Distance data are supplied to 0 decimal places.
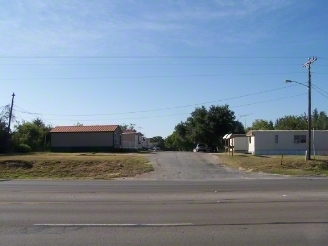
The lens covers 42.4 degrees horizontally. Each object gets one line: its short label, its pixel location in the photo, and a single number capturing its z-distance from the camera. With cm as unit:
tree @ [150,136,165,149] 16852
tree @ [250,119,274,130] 12025
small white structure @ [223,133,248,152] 5978
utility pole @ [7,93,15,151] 5672
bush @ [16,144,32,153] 6100
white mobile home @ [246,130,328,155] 5278
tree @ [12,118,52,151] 6431
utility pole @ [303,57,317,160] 3644
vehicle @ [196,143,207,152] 6911
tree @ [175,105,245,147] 7775
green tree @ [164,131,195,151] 10224
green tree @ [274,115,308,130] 9557
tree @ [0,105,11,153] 5667
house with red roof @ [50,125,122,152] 6375
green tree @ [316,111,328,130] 11719
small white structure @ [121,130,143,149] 7331
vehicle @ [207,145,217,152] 7332
